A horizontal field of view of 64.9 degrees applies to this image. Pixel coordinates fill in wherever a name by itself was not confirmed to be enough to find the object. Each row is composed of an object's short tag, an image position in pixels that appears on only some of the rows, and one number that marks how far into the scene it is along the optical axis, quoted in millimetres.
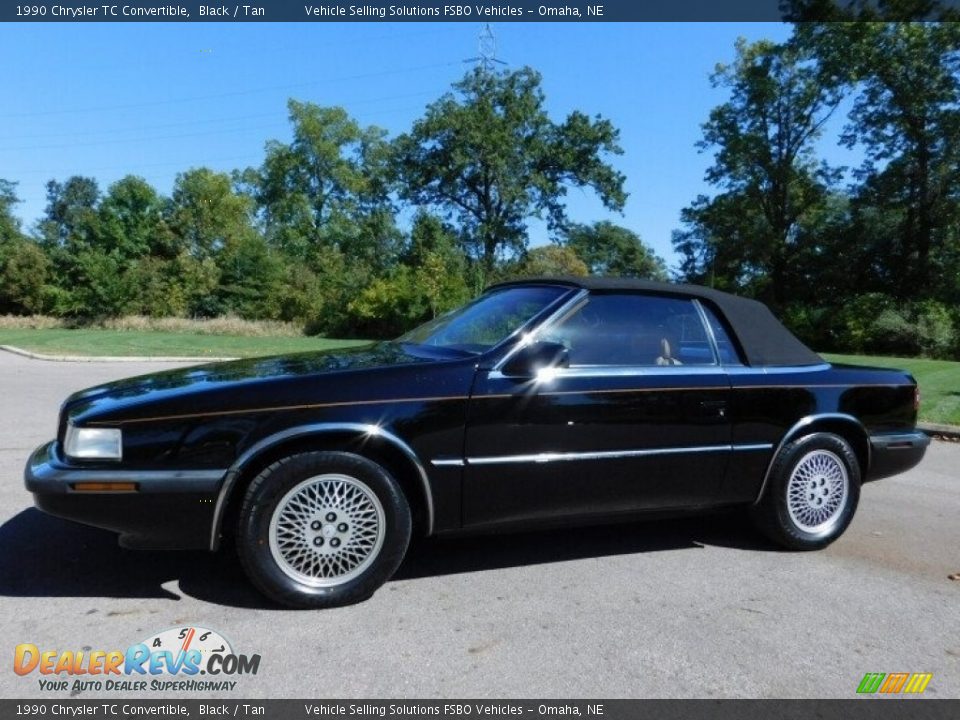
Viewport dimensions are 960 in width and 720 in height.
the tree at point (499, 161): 48219
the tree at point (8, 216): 53312
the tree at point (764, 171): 40062
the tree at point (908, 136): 33375
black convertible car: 3357
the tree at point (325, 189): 63656
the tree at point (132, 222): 48375
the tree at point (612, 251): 82625
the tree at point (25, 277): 46906
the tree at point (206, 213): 49812
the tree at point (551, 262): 50156
